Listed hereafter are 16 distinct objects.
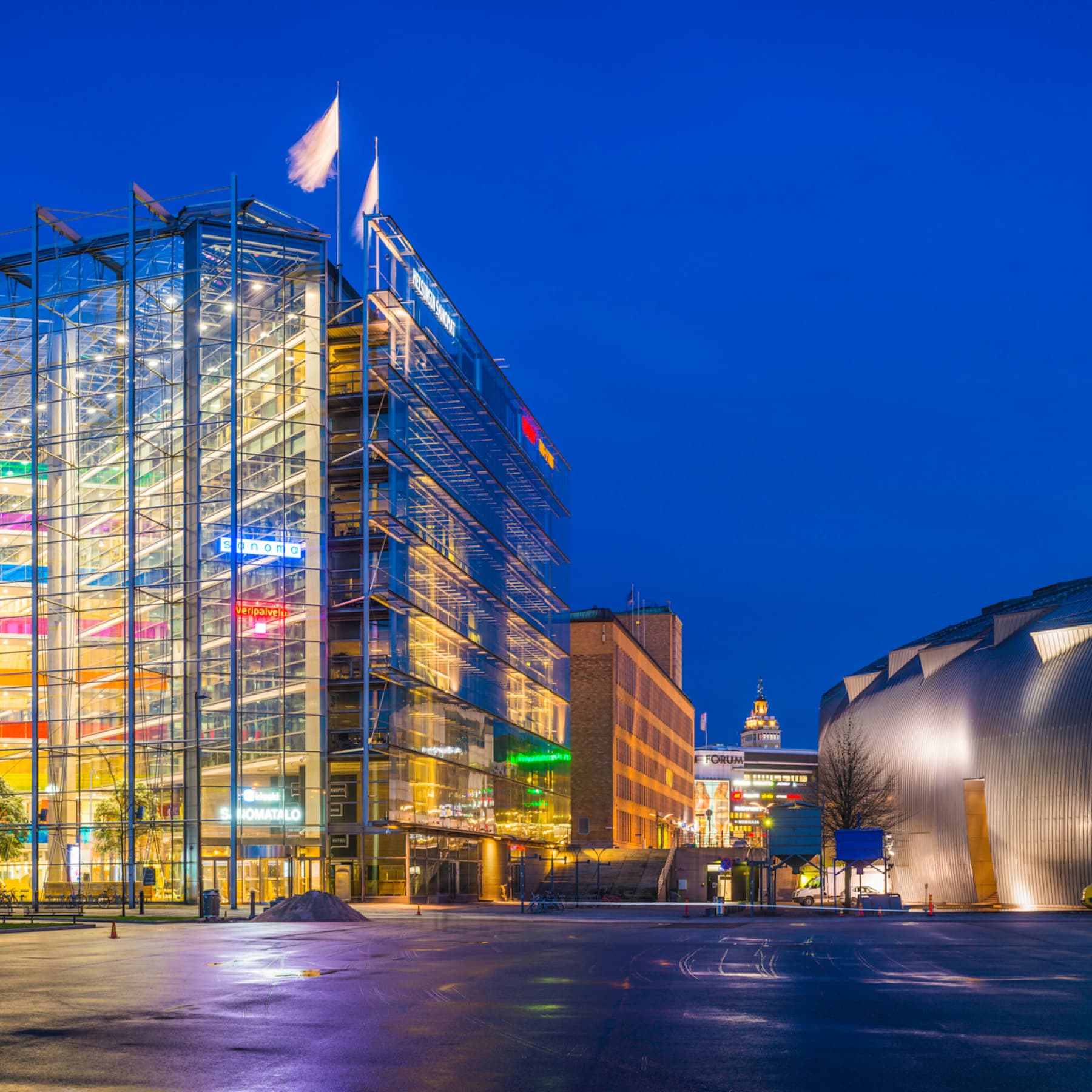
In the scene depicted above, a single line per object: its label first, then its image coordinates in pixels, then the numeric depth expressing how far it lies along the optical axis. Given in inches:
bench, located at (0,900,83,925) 1887.3
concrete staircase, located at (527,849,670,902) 3004.4
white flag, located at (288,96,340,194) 2544.3
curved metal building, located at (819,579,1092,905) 2984.7
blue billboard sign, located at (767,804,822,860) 2271.2
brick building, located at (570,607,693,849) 4480.8
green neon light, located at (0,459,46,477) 2733.8
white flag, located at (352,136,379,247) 2696.9
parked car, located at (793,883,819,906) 2728.8
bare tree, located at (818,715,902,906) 3673.7
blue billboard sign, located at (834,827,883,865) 2330.2
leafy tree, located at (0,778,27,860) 2459.4
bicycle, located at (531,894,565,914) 2298.2
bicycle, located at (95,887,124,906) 2292.1
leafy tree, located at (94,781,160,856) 2416.3
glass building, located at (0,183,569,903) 2469.2
